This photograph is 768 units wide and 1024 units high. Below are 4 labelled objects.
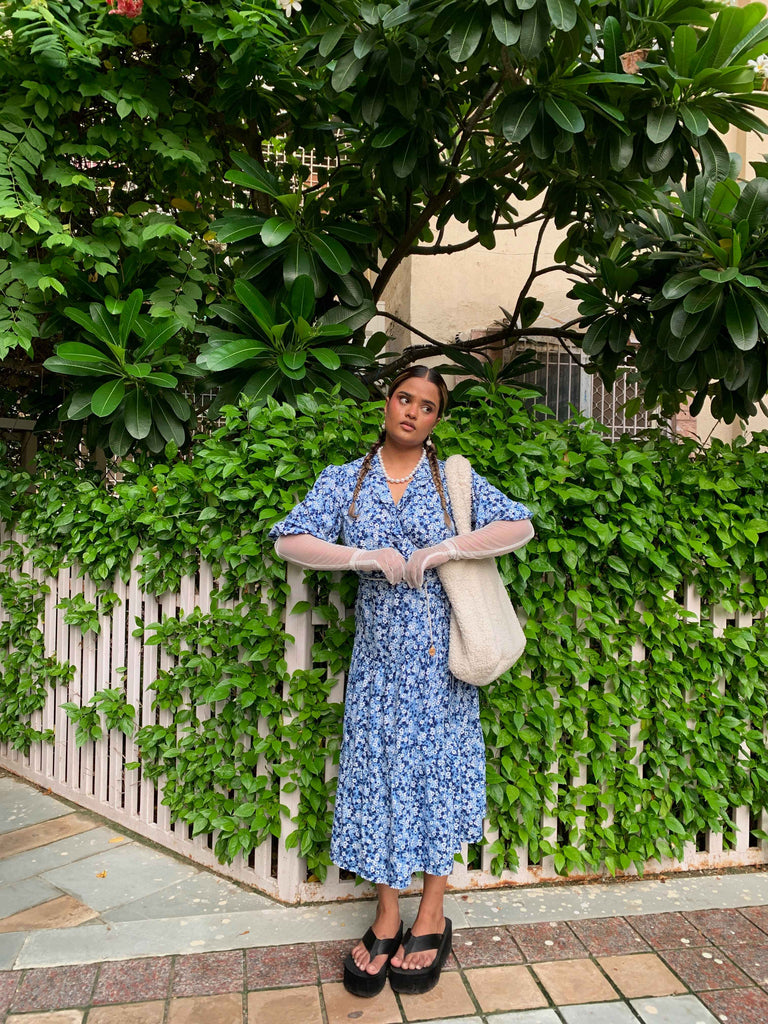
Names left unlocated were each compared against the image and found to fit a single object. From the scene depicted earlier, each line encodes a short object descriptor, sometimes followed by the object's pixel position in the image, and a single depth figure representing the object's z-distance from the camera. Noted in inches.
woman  92.4
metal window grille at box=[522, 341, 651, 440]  267.9
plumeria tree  115.1
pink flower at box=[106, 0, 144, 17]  128.5
